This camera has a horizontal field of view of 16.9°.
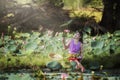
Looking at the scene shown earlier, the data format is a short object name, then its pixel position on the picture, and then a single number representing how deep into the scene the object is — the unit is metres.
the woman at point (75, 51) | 12.02
